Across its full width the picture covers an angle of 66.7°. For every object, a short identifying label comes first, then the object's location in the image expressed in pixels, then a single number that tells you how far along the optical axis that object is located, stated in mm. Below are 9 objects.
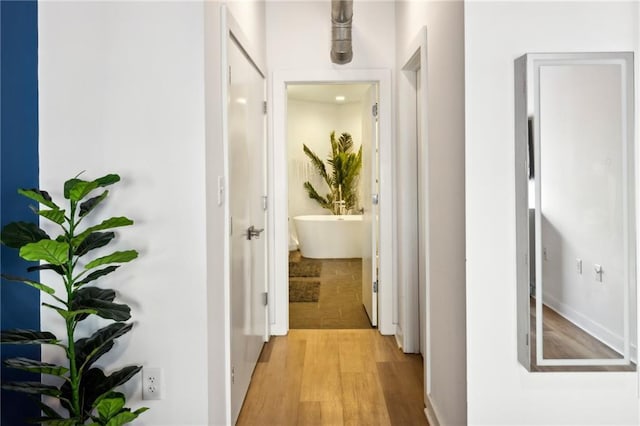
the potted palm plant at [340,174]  7219
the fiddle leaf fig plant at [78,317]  1376
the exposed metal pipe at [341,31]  2865
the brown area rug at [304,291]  4648
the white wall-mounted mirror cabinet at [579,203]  1145
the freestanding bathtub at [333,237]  6918
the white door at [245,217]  2271
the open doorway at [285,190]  3434
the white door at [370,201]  3588
